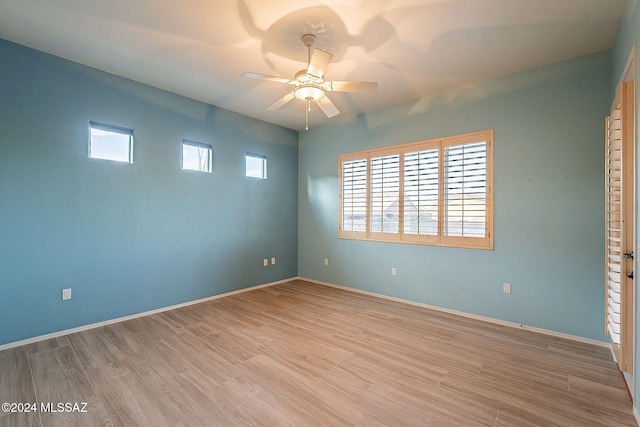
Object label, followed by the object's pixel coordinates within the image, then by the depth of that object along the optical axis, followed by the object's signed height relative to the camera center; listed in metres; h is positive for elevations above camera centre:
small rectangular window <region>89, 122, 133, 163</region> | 3.32 +0.83
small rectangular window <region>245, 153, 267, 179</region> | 4.98 +0.84
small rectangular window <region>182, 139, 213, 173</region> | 4.14 +0.83
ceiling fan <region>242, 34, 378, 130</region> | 2.39 +1.17
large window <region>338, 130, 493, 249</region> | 3.59 +0.30
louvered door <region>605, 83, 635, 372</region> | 2.05 -0.13
